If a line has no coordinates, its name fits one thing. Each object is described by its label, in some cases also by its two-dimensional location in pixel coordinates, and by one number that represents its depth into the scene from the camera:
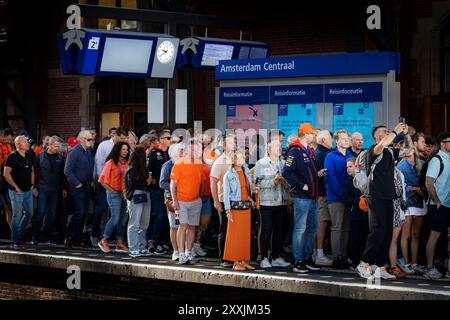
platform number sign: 19.92
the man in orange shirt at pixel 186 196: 15.06
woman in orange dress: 14.27
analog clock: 20.61
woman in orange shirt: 16.53
